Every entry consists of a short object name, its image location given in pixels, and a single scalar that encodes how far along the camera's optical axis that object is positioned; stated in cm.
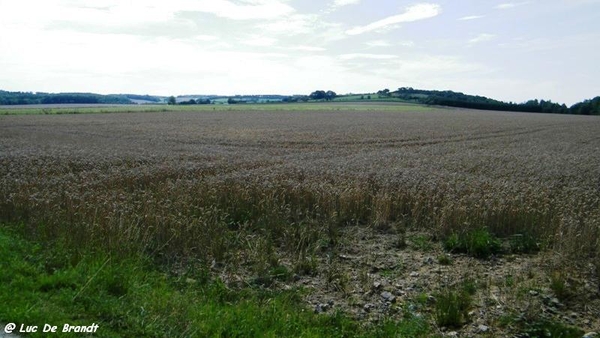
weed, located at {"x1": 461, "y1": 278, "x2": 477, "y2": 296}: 774
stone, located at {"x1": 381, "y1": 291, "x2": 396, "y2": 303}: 754
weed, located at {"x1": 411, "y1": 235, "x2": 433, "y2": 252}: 1020
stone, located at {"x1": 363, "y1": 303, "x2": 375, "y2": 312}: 723
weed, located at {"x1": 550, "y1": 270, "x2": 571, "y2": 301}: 755
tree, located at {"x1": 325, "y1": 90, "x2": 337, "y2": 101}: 15470
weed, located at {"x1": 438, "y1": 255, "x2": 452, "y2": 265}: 927
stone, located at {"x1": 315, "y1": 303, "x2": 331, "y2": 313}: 711
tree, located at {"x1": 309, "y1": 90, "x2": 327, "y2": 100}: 15662
